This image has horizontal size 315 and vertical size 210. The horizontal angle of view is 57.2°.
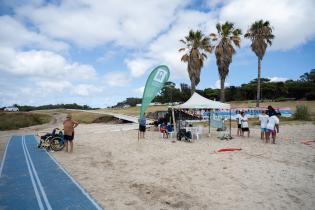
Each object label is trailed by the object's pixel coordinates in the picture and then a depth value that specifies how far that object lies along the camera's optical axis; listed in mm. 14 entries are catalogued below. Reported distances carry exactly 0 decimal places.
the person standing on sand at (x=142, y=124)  16047
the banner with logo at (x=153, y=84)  16156
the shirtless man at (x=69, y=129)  12195
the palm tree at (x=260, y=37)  34531
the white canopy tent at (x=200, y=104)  15914
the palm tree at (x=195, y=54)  30500
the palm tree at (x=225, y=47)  30484
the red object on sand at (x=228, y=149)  11836
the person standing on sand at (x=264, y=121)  14000
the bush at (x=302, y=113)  27469
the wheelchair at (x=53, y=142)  13042
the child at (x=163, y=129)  17019
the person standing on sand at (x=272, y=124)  13250
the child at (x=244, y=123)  15686
